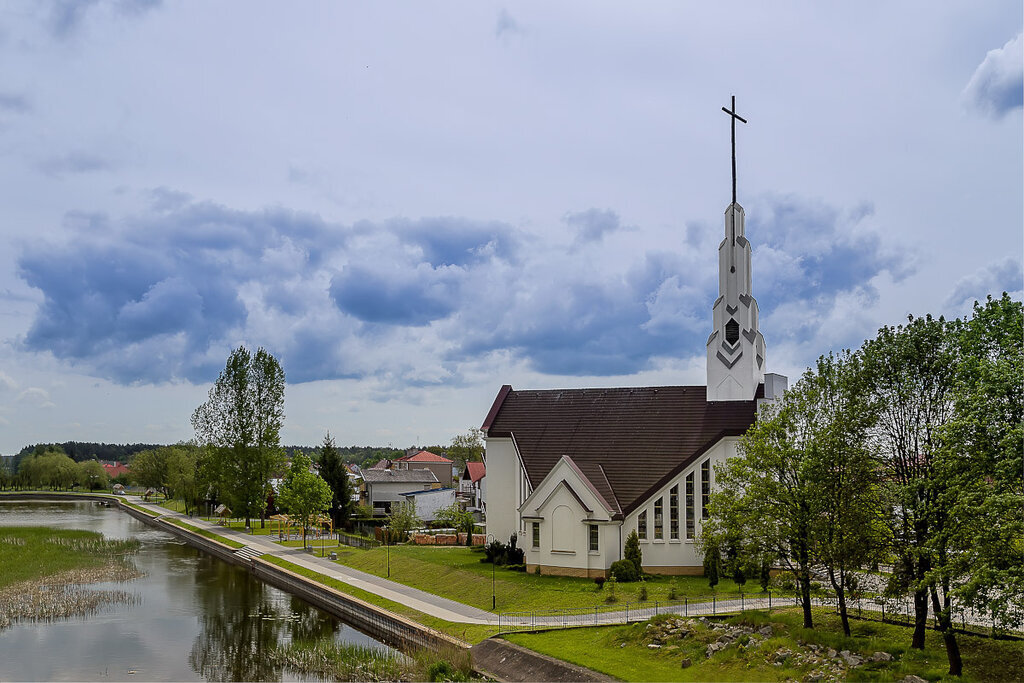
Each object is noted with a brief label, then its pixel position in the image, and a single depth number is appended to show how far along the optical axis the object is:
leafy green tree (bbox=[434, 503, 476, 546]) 54.34
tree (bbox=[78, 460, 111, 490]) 157.75
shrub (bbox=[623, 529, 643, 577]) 36.75
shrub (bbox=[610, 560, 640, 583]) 36.06
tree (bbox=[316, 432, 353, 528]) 67.69
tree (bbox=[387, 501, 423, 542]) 55.53
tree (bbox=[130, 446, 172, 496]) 119.00
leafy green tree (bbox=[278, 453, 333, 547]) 56.47
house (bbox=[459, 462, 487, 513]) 76.64
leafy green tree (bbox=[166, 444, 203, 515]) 91.75
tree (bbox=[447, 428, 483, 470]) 118.38
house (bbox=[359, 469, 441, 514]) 79.81
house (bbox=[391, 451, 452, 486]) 100.81
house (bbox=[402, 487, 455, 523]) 69.69
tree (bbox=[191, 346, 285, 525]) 71.75
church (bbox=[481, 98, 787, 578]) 38.12
